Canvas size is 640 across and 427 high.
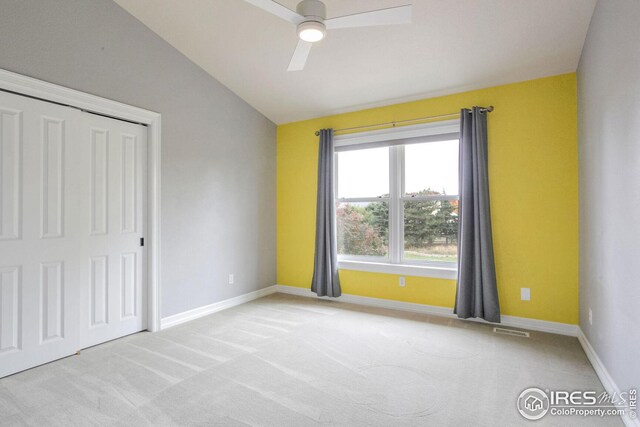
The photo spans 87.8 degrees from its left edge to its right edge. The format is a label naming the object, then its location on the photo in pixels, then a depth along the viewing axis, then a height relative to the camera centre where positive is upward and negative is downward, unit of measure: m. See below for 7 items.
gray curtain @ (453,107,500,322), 3.49 -0.16
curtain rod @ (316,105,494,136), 3.57 +1.15
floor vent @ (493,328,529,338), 3.24 -1.17
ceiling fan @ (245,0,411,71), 2.07 +1.28
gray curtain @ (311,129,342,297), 4.51 -0.20
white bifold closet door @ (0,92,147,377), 2.51 -0.15
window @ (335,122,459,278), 3.94 +0.18
